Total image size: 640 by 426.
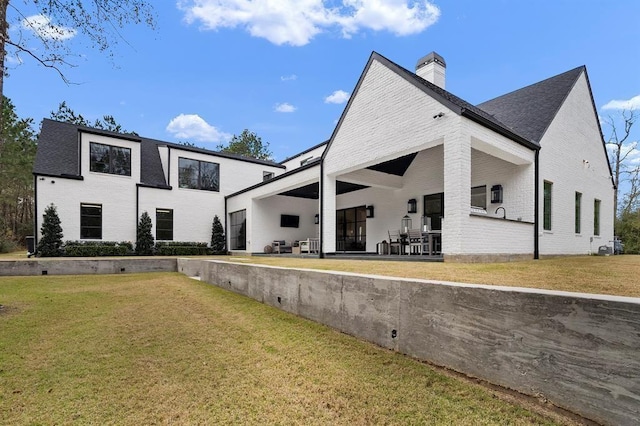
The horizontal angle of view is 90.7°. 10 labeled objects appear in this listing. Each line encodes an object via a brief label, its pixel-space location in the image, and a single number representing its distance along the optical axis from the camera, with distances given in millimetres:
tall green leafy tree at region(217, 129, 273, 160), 38084
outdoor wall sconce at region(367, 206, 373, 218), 13477
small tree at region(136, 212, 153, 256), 16172
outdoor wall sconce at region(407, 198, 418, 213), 11617
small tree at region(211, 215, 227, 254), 18438
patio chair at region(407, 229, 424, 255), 9205
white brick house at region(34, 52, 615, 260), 7309
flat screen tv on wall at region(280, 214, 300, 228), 17375
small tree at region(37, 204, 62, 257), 13844
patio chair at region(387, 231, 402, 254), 11094
